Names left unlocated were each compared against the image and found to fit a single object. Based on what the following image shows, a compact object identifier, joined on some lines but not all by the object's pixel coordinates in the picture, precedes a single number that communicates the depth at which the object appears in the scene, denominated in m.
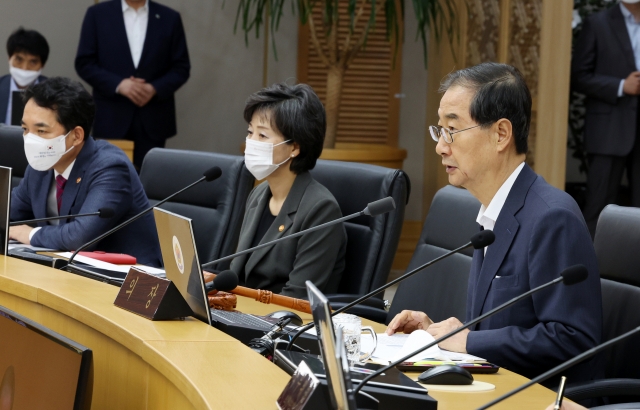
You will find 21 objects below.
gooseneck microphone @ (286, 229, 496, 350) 3.13
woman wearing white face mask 5.15
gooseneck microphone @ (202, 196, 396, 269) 3.91
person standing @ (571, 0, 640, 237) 8.95
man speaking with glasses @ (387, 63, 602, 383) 3.41
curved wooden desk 2.56
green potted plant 9.46
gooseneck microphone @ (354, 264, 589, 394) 2.64
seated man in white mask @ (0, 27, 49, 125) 9.91
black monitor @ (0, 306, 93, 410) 2.43
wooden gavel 4.26
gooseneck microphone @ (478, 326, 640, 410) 2.14
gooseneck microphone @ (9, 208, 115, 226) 5.31
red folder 5.02
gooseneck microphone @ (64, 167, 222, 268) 4.84
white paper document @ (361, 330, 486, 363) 3.23
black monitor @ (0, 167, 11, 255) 4.81
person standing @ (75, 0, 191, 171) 10.16
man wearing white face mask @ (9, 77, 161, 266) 5.99
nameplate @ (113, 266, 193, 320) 3.36
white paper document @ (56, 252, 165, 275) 4.57
